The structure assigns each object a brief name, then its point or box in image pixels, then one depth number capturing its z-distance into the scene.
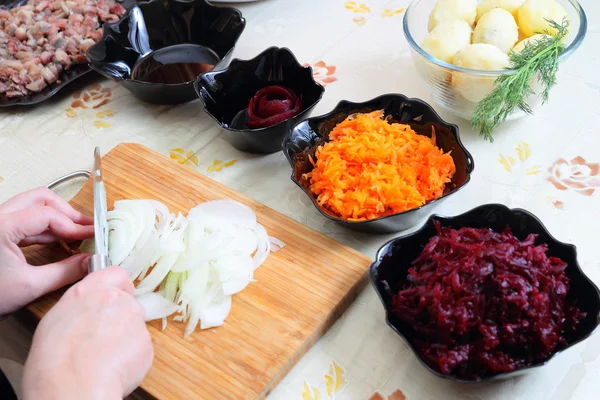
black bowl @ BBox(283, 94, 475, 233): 0.64
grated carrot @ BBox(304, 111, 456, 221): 0.64
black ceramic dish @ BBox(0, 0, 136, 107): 0.79
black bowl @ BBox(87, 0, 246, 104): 0.80
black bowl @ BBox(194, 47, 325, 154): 0.75
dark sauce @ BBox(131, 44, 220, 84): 0.79
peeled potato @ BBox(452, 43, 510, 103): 0.68
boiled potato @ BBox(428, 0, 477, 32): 0.72
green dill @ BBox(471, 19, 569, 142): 0.67
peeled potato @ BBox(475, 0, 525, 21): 0.72
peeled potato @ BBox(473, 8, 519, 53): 0.70
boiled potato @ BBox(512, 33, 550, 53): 0.69
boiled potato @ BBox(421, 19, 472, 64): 0.70
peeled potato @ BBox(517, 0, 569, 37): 0.70
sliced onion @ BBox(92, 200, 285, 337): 0.61
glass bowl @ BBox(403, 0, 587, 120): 0.67
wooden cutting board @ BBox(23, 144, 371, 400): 0.58
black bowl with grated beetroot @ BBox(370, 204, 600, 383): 0.55
